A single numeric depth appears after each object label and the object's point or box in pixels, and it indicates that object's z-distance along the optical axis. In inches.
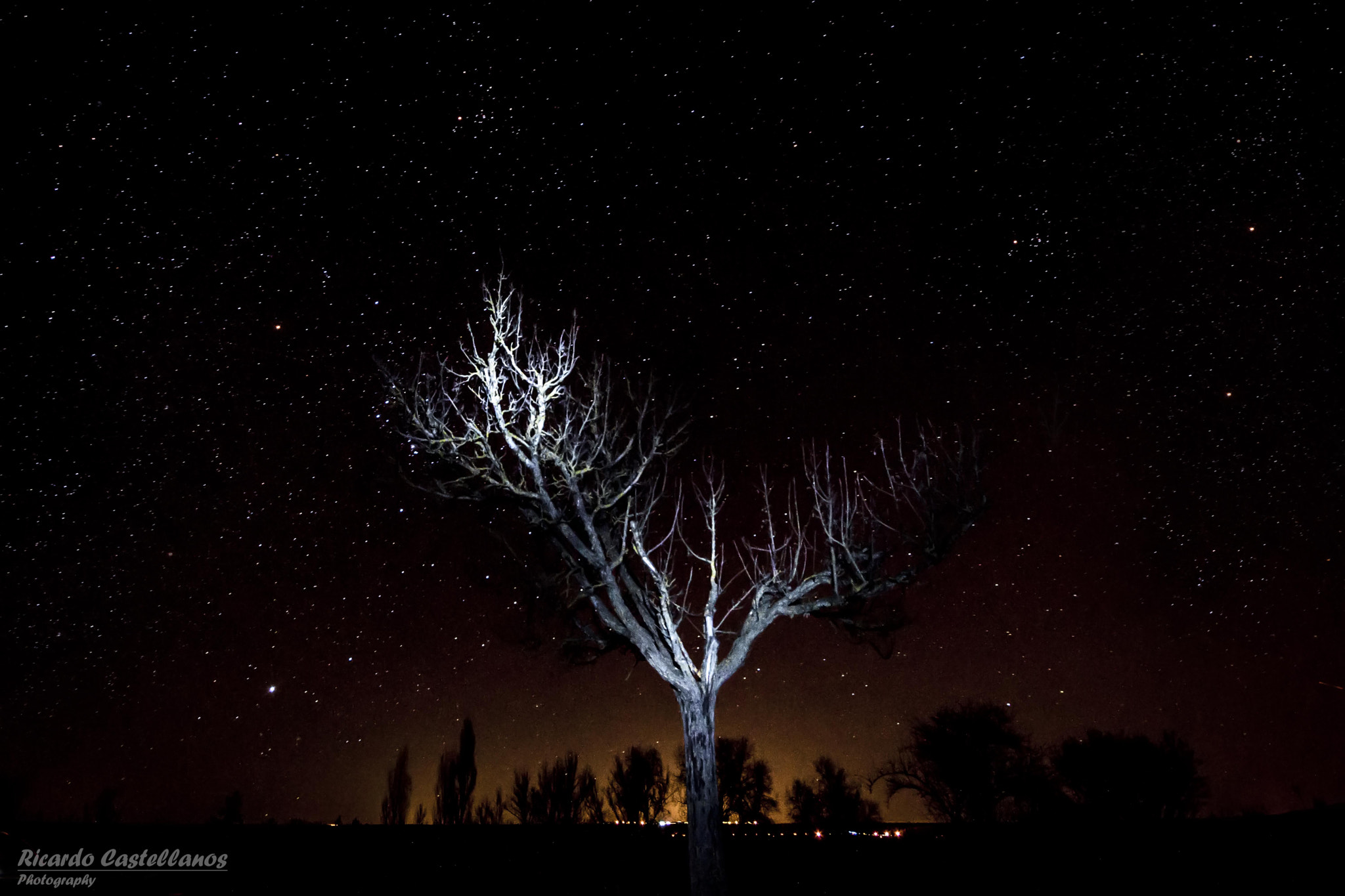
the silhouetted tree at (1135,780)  1806.1
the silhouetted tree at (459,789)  3348.9
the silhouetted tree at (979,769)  1831.9
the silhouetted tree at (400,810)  3385.8
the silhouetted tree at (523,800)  3193.9
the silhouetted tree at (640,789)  2925.7
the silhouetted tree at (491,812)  3331.7
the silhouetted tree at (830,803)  2701.8
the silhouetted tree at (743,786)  2664.9
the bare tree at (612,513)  453.1
